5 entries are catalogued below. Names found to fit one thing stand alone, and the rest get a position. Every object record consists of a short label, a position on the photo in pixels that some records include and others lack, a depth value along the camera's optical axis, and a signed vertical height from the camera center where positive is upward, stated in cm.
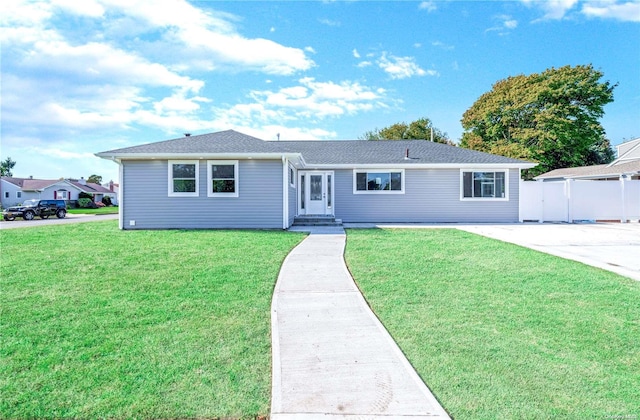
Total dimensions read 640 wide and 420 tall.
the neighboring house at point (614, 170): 2052 +245
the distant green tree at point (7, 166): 6575 +817
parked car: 2214 -17
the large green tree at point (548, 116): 2877 +798
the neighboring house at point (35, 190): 4419 +242
